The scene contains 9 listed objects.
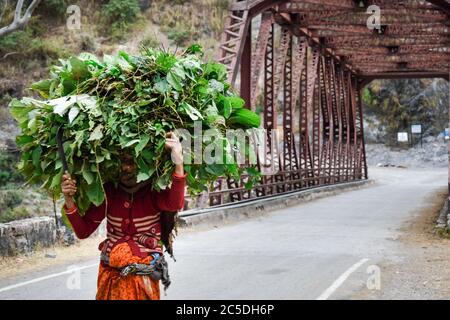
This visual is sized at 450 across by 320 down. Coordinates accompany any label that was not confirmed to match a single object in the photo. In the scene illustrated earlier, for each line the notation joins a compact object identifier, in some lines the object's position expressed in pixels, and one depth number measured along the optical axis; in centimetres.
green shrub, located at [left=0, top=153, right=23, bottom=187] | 2392
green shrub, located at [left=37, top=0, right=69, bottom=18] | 3782
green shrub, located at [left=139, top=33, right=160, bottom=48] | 3434
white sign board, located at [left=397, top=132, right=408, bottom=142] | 5090
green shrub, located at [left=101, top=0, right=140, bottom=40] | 3997
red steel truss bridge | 1639
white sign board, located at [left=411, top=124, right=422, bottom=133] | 5050
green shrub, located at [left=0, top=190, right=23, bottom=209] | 2173
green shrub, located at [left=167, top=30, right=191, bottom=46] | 4006
